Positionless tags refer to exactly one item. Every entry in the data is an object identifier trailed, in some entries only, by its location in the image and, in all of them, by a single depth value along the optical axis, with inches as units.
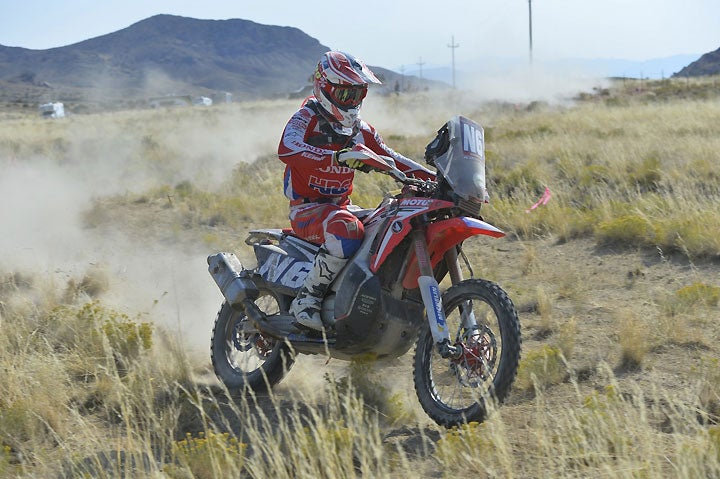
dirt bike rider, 430.0
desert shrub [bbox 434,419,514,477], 311.0
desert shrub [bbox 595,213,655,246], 734.5
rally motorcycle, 370.9
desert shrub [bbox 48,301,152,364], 516.8
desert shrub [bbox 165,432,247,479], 331.3
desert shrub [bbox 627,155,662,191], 985.2
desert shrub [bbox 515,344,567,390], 425.1
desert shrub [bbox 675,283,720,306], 542.3
